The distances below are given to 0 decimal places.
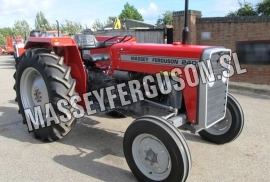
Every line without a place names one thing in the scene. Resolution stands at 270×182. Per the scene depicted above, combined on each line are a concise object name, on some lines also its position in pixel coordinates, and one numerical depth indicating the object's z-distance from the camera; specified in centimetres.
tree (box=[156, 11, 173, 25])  4859
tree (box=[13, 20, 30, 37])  5677
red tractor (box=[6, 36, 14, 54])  2327
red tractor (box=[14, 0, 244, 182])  270
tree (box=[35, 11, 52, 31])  4809
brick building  724
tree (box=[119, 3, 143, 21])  6494
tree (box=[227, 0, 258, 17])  1970
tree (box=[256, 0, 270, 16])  1844
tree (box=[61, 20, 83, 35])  3478
